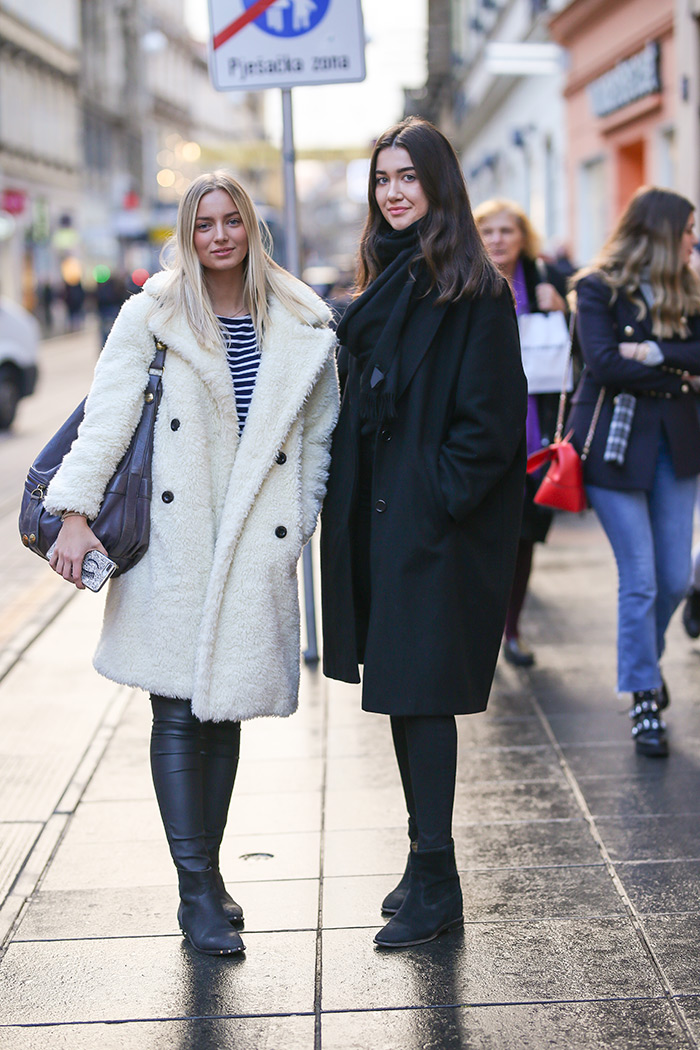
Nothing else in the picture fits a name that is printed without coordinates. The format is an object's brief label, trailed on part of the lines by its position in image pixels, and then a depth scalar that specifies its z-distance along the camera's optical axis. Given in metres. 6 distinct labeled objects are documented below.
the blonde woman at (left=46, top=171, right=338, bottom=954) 3.43
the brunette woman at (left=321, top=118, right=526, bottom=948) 3.32
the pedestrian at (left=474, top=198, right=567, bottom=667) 5.85
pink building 13.19
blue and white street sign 5.95
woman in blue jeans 4.86
